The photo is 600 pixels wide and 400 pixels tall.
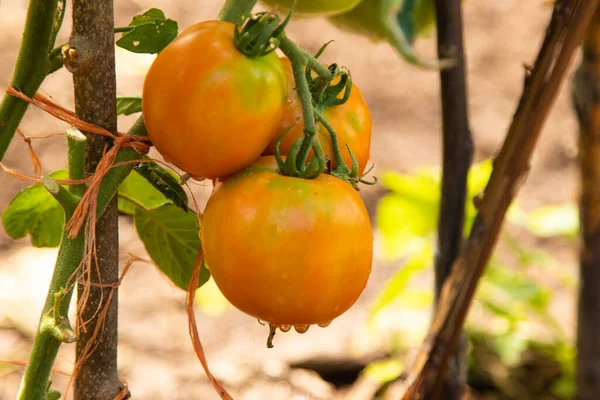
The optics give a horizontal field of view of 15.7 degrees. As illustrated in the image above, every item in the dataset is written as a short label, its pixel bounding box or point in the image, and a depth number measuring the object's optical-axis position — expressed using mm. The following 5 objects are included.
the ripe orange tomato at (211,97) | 854
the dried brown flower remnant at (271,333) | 893
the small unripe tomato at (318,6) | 1018
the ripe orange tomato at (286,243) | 861
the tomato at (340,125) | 884
